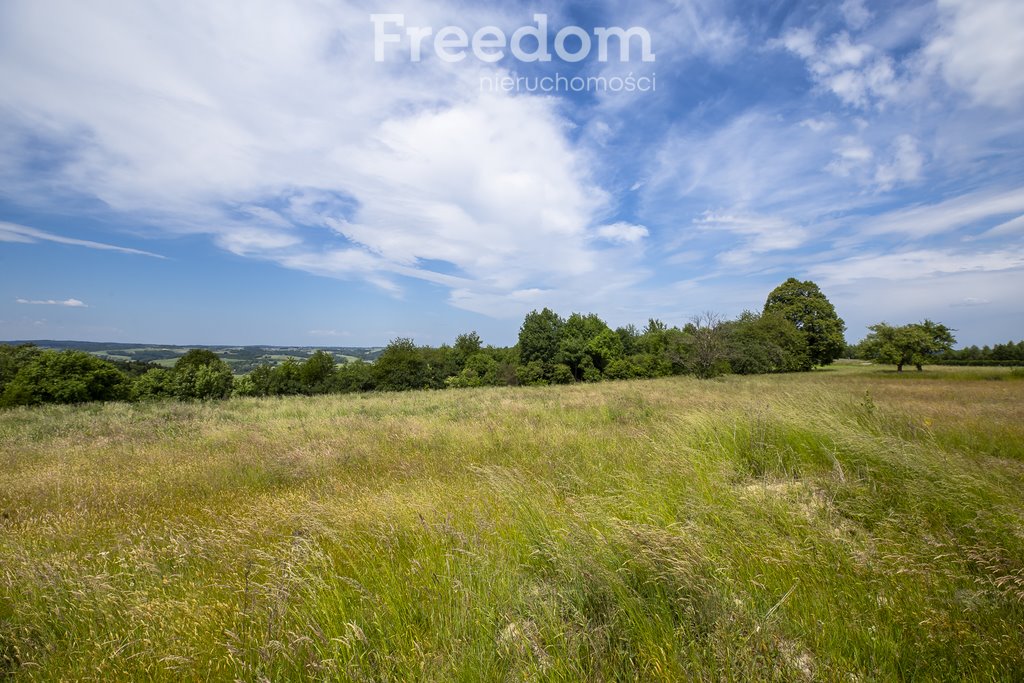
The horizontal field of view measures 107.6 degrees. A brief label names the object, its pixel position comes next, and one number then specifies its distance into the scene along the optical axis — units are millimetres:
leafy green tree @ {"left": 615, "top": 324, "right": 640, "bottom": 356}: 48844
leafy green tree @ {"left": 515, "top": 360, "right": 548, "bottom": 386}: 38625
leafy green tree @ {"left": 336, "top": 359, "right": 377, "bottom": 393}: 42906
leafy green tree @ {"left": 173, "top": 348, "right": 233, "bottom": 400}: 27188
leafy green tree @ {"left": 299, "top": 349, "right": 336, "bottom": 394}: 43125
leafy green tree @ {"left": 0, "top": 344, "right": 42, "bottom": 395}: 36031
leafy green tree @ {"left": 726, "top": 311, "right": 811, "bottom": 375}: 35344
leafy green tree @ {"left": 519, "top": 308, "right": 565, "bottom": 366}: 41219
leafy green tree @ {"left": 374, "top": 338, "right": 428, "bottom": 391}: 42594
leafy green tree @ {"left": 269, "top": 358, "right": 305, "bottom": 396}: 43844
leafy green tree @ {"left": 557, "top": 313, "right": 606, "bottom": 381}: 40344
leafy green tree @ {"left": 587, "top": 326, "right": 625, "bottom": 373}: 41344
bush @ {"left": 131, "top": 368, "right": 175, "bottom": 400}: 26734
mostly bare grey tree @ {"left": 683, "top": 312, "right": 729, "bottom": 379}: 28078
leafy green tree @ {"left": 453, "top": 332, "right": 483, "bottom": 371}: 49700
